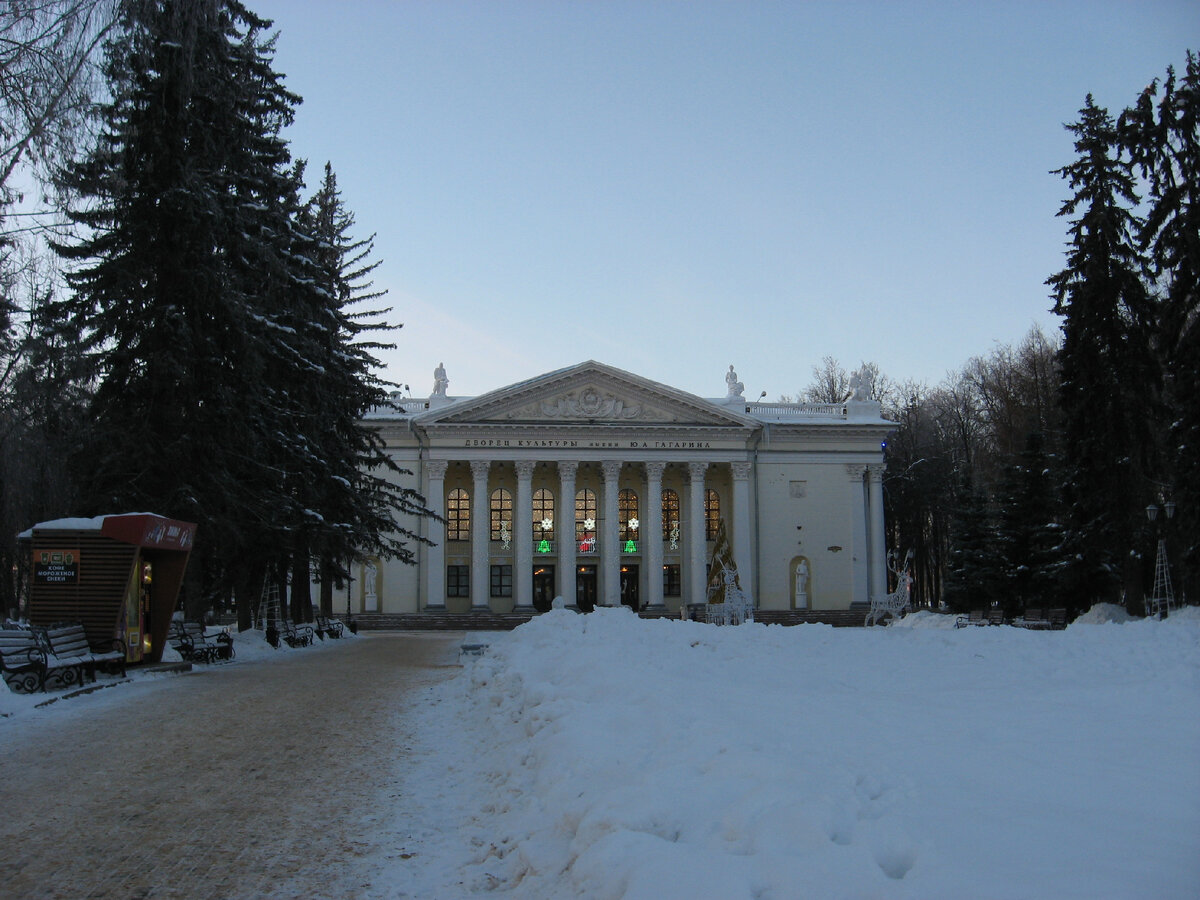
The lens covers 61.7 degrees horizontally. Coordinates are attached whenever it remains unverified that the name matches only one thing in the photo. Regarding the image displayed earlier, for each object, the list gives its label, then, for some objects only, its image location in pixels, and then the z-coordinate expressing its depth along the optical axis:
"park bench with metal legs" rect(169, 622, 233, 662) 18.78
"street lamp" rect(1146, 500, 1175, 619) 25.61
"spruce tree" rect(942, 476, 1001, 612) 43.06
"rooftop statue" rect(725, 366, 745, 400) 54.75
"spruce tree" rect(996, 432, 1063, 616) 39.72
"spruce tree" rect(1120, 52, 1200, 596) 26.42
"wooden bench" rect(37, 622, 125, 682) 13.83
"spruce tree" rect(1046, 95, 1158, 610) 30.08
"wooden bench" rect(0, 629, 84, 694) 12.69
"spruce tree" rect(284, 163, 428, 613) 24.84
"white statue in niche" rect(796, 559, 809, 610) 52.72
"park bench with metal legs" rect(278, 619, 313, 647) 25.78
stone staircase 46.12
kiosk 15.47
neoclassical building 50.34
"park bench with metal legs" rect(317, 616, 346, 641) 30.78
